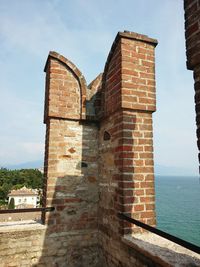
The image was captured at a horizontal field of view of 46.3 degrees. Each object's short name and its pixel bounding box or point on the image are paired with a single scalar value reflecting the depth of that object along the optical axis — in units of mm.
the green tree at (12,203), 46006
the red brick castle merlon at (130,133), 2807
